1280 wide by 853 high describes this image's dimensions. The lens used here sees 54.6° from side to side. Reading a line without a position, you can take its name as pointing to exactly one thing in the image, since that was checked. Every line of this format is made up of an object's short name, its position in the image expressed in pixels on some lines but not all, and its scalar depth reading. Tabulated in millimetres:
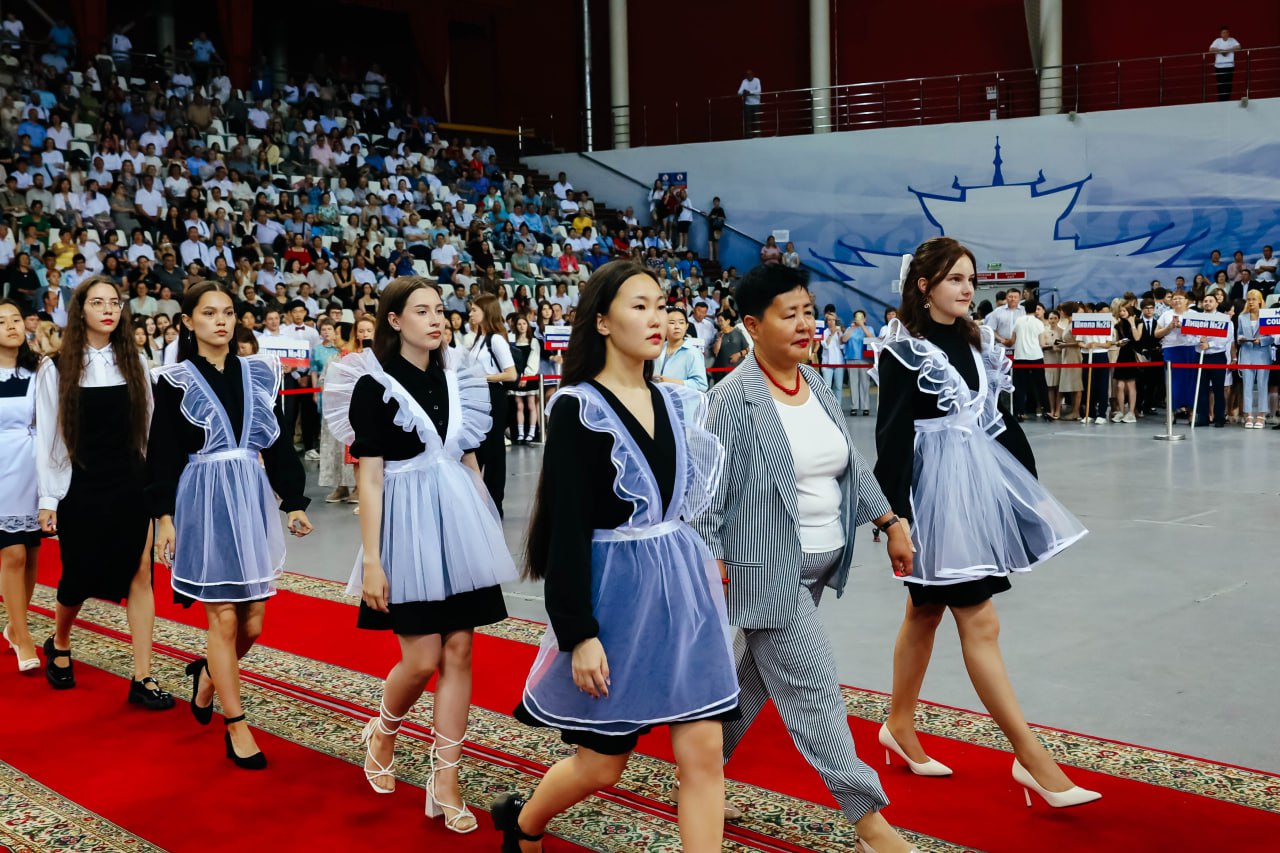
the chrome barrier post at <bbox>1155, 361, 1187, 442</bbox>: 12172
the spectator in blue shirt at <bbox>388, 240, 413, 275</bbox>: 16266
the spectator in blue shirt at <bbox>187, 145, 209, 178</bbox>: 16469
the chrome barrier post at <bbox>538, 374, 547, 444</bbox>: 12838
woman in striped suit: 3006
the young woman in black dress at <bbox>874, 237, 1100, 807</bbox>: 3436
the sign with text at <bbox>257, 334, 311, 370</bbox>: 9930
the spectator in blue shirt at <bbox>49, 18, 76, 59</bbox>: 19141
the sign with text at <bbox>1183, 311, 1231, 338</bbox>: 13203
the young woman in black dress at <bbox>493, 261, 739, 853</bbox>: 2654
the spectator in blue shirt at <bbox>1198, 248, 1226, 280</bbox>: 18188
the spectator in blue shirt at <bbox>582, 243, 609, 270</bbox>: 20125
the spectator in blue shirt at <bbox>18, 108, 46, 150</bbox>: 15492
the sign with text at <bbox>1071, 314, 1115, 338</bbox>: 14109
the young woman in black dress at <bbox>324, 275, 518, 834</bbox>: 3465
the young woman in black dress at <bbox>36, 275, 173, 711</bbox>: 4688
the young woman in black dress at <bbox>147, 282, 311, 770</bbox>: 4062
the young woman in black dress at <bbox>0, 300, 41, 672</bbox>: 5262
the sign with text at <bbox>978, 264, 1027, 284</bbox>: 19812
